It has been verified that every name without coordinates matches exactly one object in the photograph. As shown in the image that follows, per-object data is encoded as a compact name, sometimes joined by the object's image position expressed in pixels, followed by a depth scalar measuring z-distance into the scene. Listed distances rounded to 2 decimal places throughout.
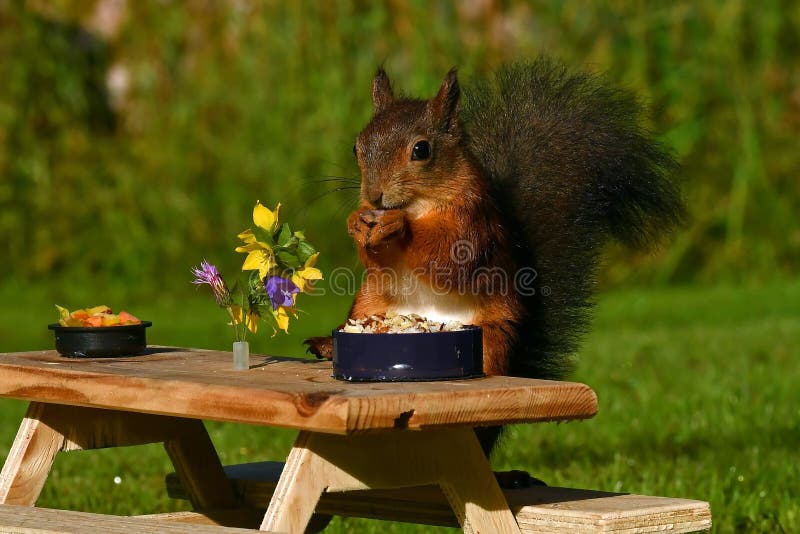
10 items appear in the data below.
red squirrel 6.11
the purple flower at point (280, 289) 5.89
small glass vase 5.91
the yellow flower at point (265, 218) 5.77
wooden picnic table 4.81
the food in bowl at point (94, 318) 6.47
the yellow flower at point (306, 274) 5.80
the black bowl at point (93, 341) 6.33
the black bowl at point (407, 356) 5.24
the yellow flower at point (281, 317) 5.92
